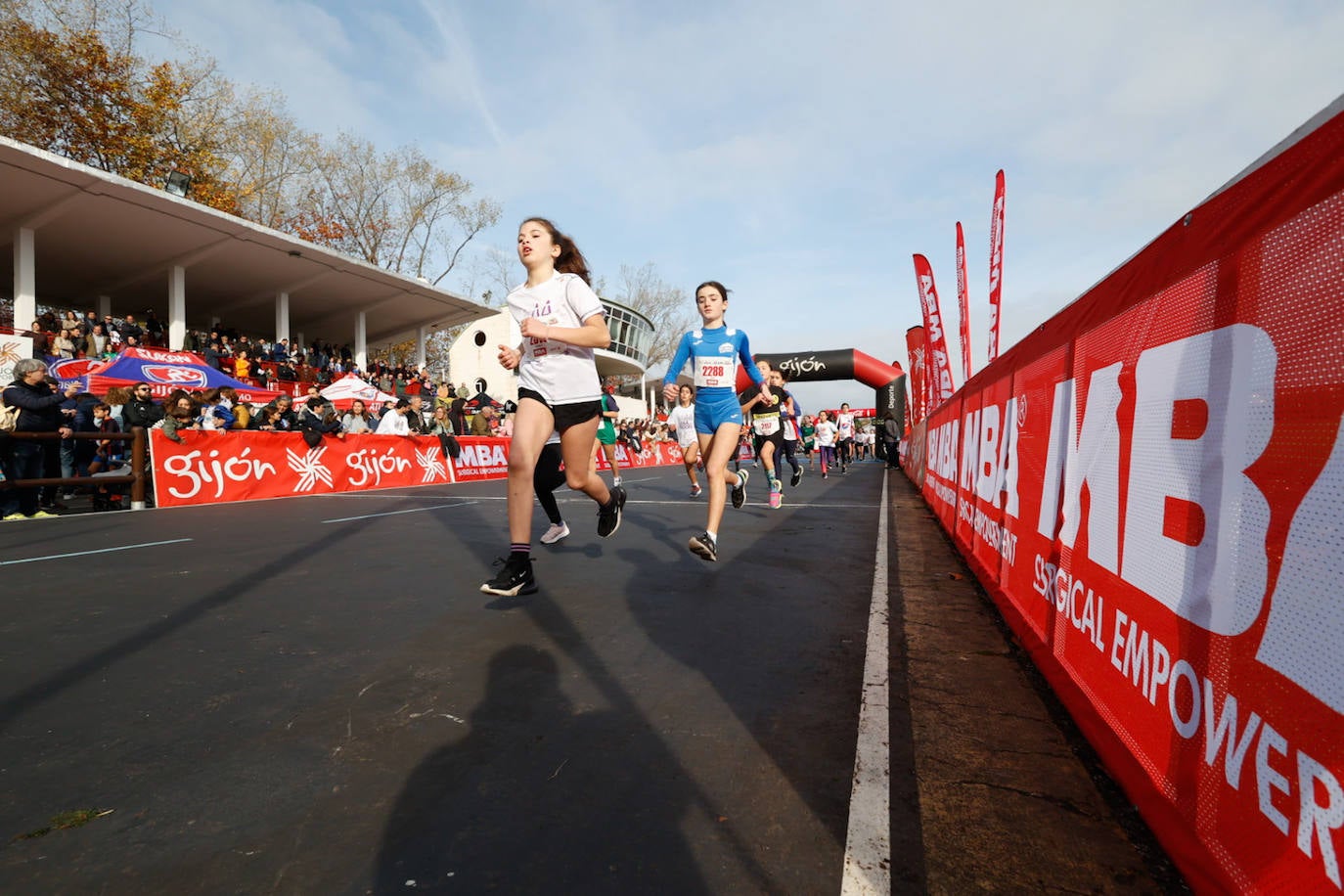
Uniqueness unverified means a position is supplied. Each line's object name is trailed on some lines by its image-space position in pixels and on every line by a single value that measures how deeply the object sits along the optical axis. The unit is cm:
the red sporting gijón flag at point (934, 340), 1479
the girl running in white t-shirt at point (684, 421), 1138
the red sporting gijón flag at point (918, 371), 2039
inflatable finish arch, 3133
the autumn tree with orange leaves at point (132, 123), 2202
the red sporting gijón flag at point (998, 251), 1045
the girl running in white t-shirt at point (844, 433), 2303
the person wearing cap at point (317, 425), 1129
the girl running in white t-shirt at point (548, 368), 354
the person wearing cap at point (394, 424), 1382
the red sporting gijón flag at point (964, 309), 1313
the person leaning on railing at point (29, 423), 793
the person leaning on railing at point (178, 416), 932
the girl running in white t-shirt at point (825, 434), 1847
